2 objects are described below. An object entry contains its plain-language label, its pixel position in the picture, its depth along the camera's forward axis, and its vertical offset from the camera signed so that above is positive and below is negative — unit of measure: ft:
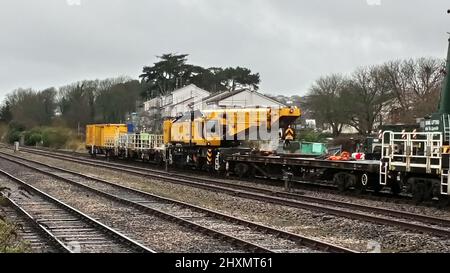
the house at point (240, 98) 228.90 +18.37
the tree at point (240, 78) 298.56 +33.23
